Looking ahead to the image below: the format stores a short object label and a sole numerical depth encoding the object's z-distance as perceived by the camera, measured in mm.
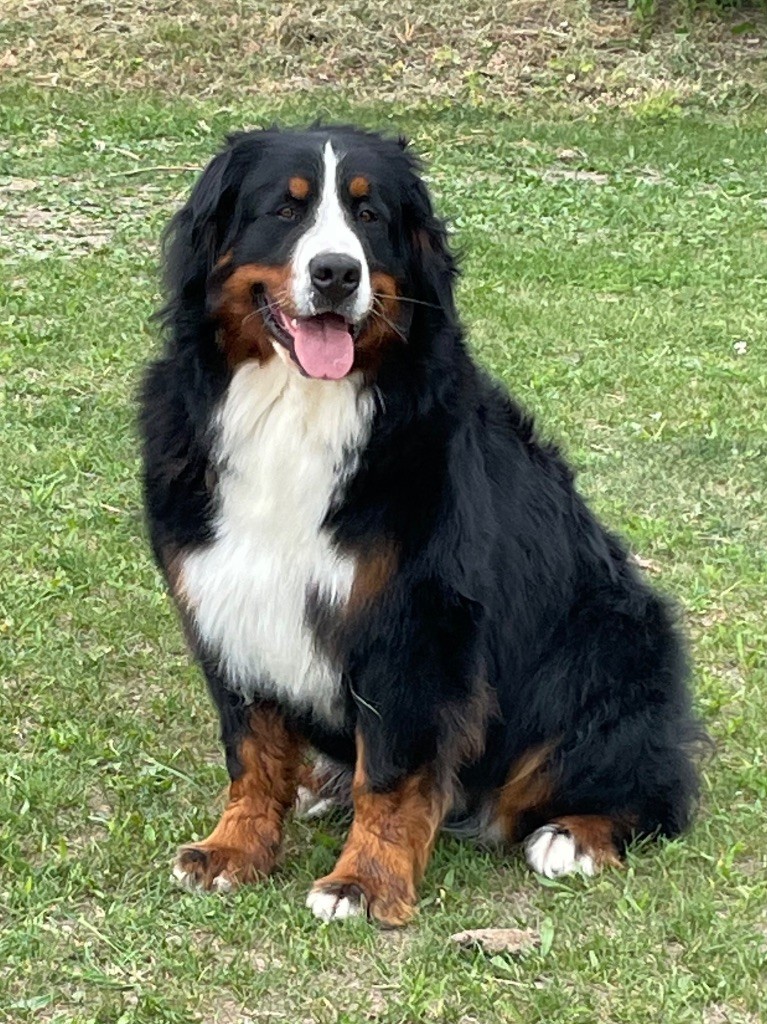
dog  3521
